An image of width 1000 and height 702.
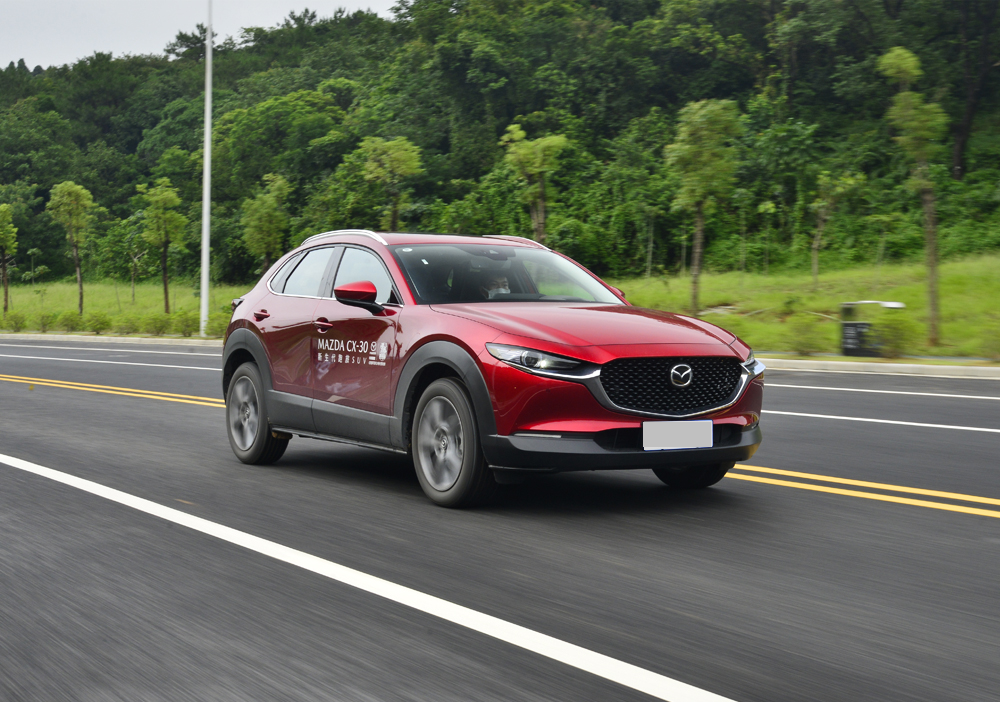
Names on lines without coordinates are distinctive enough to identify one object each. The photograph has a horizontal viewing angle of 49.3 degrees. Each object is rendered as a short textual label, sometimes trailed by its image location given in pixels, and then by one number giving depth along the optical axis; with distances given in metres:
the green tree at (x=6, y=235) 55.72
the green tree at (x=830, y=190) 40.23
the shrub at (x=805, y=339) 19.66
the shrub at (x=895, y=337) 18.45
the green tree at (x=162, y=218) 46.78
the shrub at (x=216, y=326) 32.16
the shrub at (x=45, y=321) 42.27
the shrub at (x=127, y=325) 37.25
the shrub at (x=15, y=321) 44.06
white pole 33.28
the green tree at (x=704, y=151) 24.94
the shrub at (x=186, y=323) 33.50
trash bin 18.73
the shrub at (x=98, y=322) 38.38
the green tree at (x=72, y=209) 49.28
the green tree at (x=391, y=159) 39.50
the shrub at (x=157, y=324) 35.06
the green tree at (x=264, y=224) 50.41
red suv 5.73
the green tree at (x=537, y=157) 33.22
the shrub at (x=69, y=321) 41.50
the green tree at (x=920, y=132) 21.08
